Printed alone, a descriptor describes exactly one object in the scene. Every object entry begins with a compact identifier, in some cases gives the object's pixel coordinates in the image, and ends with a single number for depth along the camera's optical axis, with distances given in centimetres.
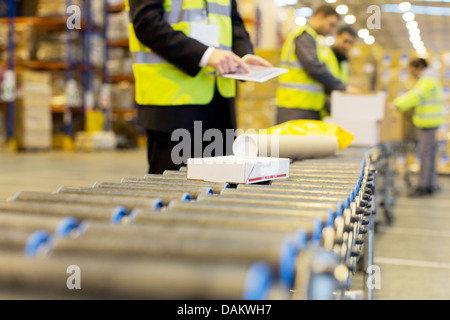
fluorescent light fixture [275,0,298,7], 2130
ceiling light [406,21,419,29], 2422
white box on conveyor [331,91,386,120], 414
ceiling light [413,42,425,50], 3144
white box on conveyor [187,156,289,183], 122
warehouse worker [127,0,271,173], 200
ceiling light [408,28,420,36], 2645
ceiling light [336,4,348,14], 2174
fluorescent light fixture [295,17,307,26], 2240
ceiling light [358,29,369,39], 2747
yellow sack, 208
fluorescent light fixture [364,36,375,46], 2915
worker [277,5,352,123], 437
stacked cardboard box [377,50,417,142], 848
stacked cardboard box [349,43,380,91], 781
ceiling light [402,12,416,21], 2209
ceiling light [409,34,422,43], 2870
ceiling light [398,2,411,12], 1952
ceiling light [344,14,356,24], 2333
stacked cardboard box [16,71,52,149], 993
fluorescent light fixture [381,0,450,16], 2026
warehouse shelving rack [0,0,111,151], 1060
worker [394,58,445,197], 654
